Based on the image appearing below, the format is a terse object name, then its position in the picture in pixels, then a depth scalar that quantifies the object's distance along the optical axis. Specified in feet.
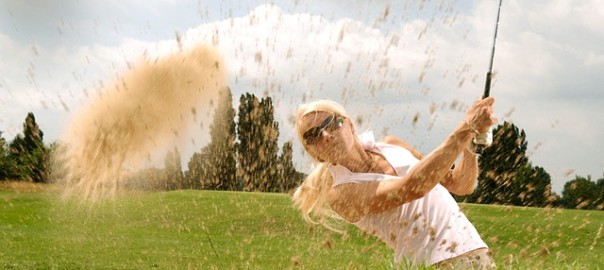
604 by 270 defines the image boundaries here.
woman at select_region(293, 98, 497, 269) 10.87
